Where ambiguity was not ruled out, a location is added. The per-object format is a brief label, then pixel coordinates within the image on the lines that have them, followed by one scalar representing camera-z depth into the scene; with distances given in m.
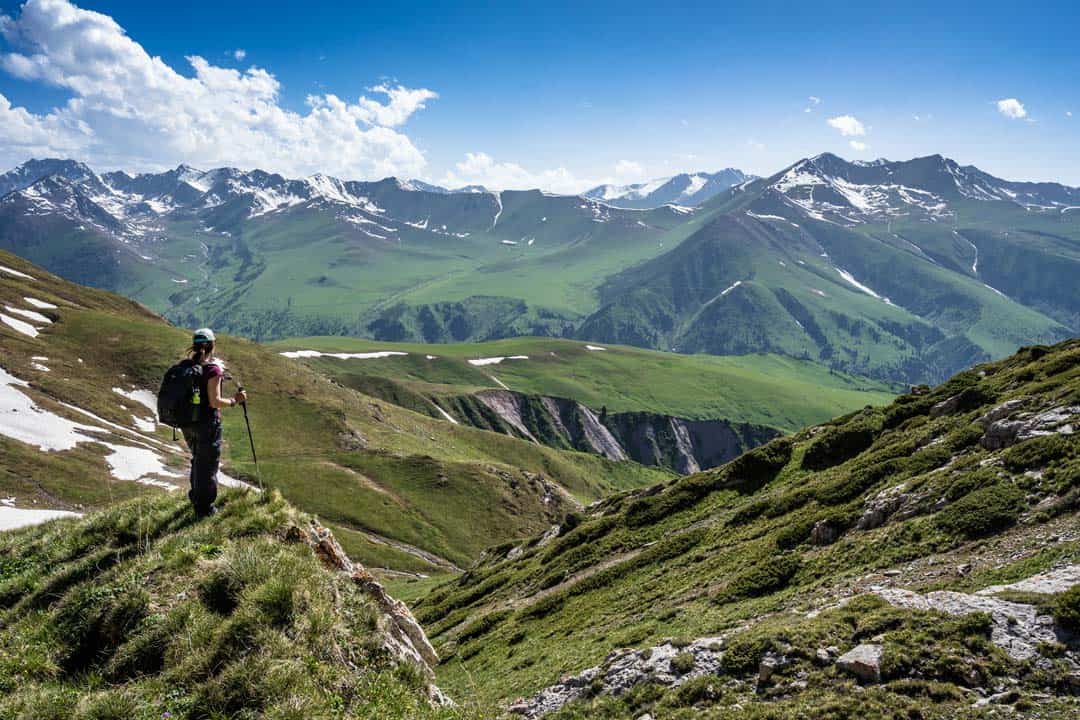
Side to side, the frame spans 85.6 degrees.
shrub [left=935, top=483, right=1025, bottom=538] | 19.53
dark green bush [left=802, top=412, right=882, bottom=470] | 37.38
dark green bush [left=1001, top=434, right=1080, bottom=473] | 20.89
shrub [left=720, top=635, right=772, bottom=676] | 15.70
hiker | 14.84
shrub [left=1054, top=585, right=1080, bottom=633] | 12.84
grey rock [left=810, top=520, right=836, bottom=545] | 25.07
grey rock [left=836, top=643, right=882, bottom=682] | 13.45
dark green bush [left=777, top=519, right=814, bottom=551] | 26.23
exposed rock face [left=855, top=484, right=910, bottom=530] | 24.14
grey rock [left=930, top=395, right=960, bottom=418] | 33.84
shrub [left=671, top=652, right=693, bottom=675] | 16.94
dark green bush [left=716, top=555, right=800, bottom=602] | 23.14
